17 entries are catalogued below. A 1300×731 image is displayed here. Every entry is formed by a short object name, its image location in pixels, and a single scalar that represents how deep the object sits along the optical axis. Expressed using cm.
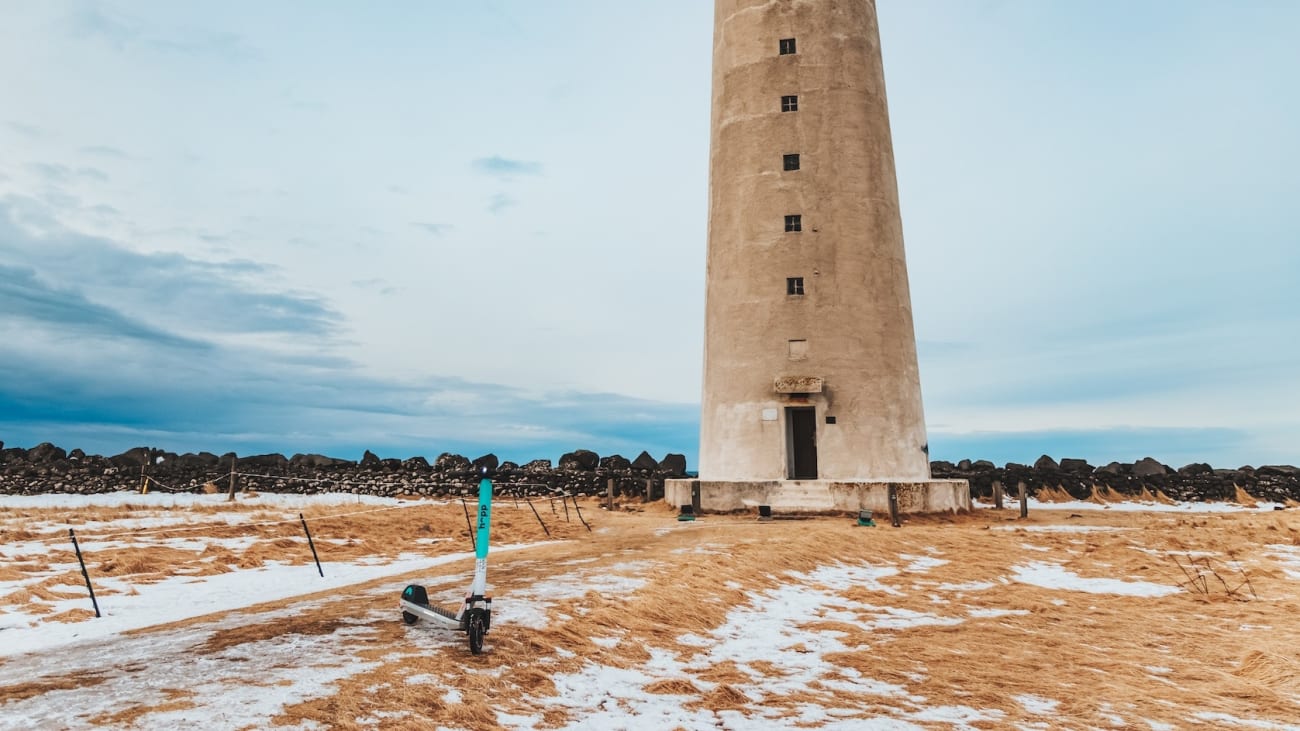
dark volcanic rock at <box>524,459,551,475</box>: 3585
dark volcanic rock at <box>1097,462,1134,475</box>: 3647
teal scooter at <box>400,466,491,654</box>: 669
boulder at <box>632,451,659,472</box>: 3616
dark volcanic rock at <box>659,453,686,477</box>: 3531
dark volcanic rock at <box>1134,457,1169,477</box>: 3625
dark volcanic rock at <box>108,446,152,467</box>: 3788
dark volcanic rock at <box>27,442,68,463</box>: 4019
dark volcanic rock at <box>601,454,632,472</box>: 3619
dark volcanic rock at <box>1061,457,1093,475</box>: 3622
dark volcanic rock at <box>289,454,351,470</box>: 3781
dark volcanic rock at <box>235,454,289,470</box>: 3741
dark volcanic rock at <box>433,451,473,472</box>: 3712
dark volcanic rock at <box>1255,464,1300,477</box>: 3591
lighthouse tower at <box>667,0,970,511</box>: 2391
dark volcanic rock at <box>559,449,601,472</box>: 3609
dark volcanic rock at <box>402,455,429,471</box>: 3712
